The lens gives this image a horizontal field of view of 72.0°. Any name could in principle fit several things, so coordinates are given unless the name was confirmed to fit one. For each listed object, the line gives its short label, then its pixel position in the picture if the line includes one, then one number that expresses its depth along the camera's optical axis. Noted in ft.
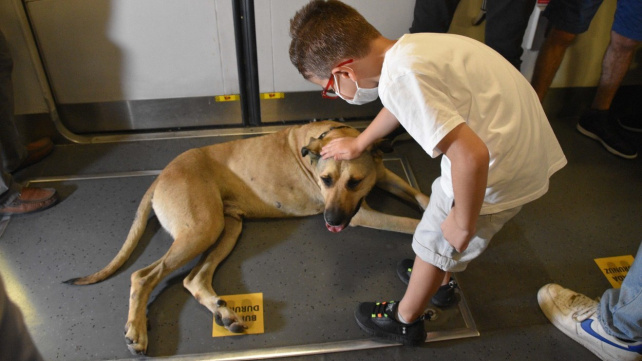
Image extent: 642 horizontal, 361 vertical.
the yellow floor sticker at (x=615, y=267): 8.05
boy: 4.25
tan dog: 7.45
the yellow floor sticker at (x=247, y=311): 7.13
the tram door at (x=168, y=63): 10.11
